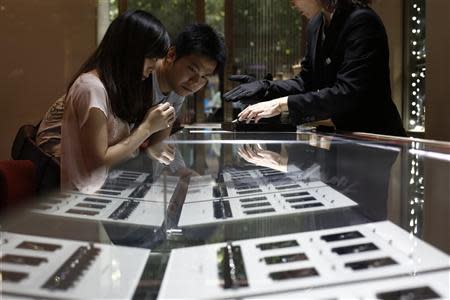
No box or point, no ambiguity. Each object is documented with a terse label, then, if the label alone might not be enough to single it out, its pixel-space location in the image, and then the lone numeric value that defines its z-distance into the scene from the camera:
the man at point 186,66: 1.74
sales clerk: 1.46
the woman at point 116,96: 1.25
